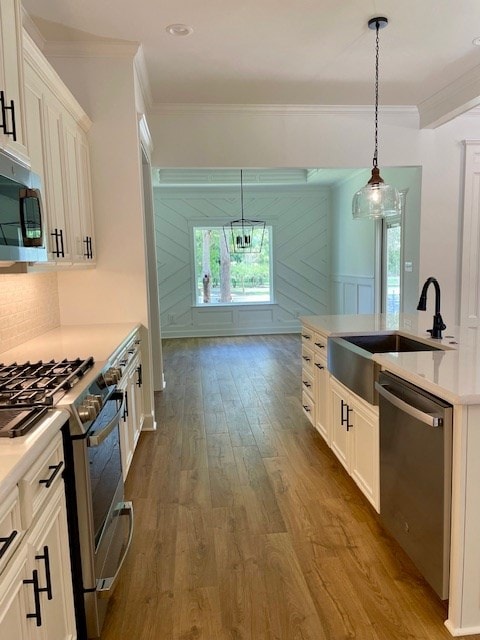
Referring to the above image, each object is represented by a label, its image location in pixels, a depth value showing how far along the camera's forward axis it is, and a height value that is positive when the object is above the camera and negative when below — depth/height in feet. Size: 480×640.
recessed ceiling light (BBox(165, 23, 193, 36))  10.23 +5.42
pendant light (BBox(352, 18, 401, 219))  10.77 +1.51
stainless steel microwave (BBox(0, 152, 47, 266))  5.36 +0.70
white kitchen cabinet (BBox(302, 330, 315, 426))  11.67 -2.99
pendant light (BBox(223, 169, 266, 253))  28.40 +2.04
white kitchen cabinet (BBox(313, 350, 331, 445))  10.48 -3.18
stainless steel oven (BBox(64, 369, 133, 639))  5.30 -3.00
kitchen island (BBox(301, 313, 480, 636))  5.31 -2.55
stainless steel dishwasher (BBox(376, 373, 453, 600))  5.52 -2.87
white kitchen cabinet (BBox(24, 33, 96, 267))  7.59 +2.15
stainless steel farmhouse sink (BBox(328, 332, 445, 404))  7.76 -1.85
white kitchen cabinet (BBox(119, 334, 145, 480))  9.08 -3.23
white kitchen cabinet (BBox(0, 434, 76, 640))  3.61 -2.66
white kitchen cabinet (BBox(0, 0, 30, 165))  5.94 +2.63
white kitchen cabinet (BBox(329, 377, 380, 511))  7.68 -3.32
